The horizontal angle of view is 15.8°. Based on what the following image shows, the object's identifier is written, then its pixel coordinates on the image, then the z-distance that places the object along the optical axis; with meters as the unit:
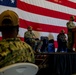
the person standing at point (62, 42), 6.38
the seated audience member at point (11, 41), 1.33
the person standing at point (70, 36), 5.76
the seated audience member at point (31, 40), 5.71
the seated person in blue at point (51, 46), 6.71
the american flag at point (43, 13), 6.41
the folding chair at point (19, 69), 1.28
